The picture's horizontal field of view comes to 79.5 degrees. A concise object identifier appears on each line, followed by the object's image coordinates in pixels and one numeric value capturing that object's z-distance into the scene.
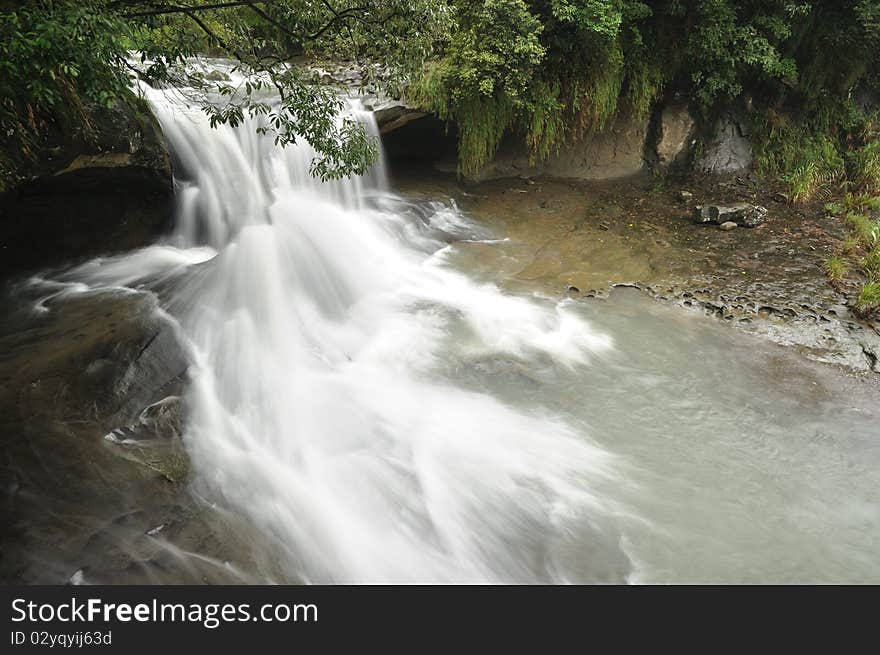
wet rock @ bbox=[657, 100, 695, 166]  10.25
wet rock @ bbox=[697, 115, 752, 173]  10.22
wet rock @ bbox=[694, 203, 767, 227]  8.59
